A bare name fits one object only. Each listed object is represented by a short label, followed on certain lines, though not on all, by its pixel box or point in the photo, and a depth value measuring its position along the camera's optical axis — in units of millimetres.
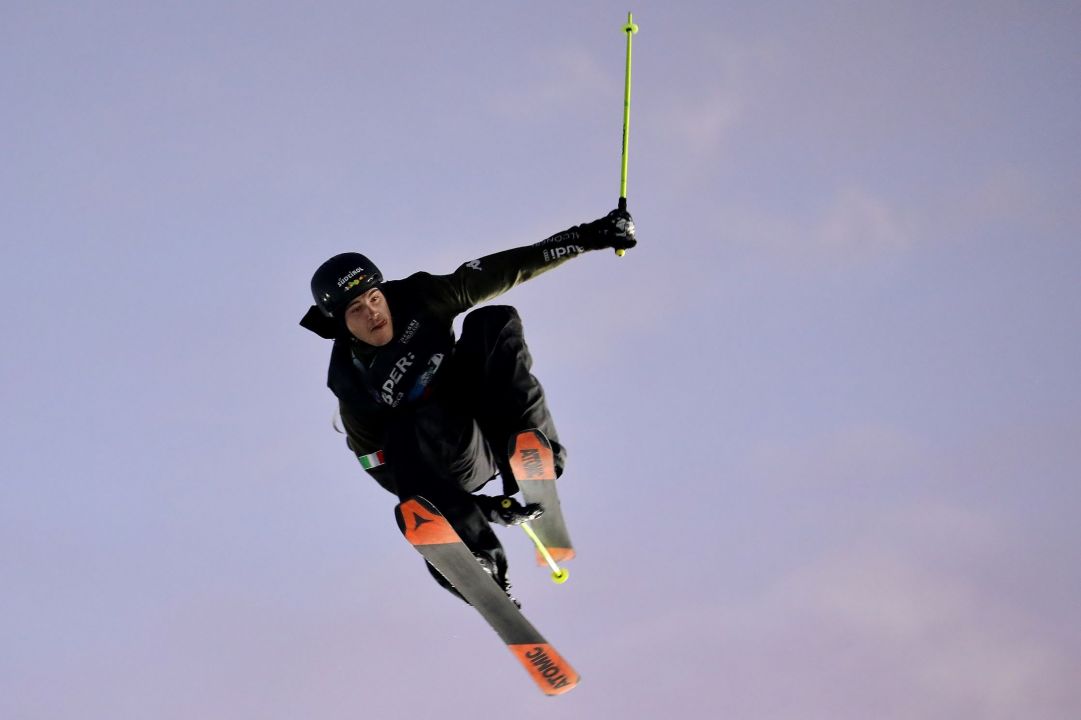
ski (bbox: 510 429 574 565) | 18547
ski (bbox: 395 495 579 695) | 17734
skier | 18391
